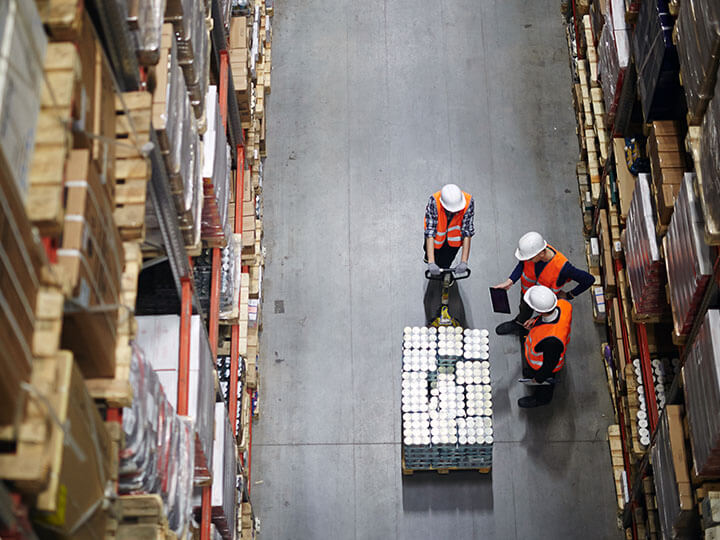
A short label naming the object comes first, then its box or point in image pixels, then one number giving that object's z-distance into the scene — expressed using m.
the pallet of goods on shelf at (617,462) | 9.52
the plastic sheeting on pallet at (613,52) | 9.77
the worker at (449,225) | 9.63
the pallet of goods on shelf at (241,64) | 9.63
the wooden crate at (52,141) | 3.35
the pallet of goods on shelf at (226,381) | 8.75
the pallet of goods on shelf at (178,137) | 5.50
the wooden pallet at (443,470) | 9.69
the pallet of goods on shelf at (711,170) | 6.43
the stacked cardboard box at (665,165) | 8.05
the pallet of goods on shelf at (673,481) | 7.29
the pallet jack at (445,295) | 10.35
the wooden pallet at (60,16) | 3.80
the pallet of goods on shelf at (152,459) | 4.75
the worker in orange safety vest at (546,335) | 9.02
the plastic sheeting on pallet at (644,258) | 8.41
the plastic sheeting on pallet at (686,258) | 7.00
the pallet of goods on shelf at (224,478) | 7.37
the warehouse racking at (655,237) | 6.90
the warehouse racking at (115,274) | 3.26
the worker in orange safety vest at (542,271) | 9.45
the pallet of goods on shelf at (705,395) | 6.50
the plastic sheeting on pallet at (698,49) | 6.57
